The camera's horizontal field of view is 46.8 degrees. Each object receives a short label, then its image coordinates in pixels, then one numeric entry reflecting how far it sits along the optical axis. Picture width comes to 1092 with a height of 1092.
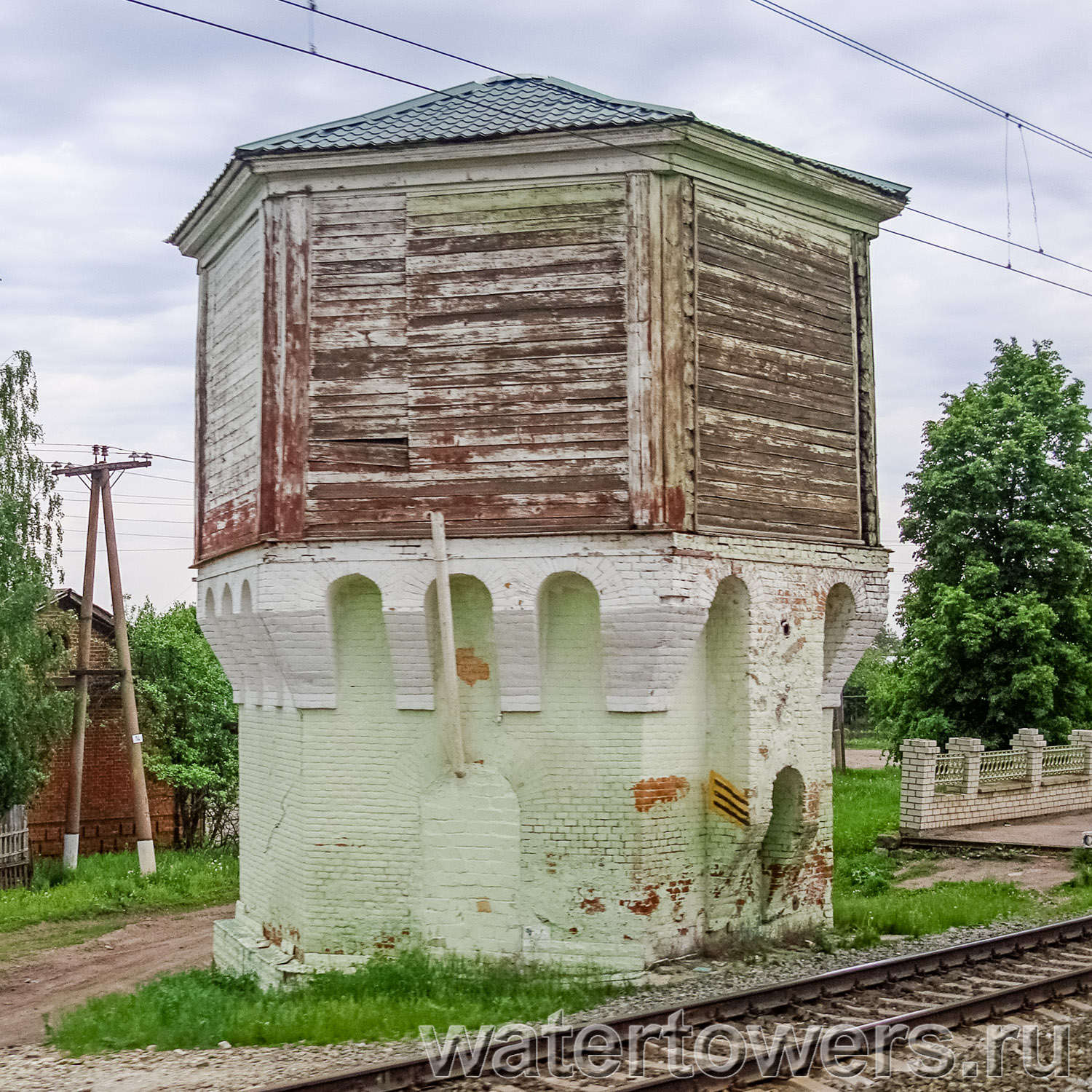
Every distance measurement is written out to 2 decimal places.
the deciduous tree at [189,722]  24.47
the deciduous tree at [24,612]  20.69
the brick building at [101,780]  23.94
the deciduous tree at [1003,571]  25.14
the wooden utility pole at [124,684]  21.72
